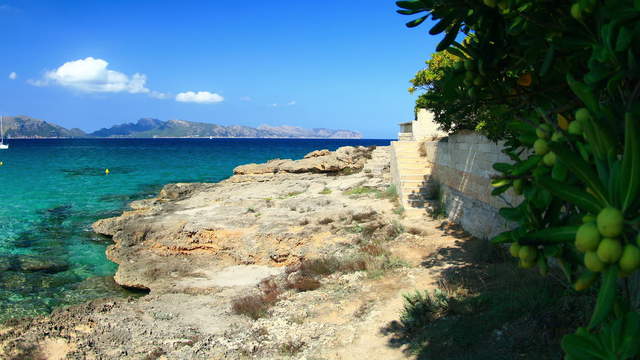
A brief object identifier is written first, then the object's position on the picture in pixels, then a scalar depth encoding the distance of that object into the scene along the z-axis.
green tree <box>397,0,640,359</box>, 1.49
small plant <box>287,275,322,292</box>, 9.01
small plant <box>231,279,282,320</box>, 8.48
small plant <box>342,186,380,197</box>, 17.83
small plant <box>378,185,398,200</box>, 15.88
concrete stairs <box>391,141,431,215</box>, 13.85
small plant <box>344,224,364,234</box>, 12.50
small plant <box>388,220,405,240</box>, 11.28
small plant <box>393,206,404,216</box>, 13.44
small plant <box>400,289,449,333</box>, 6.27
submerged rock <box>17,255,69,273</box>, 12.82
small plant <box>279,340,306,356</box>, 6.52
